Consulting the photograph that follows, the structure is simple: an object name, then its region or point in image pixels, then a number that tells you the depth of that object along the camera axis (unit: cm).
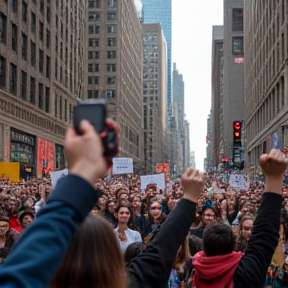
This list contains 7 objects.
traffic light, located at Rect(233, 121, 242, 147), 4794
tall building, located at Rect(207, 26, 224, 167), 19200
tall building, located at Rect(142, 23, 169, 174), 16045
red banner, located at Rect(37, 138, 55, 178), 4674
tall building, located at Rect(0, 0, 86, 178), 3828
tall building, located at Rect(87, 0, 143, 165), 9544
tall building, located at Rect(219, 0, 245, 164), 12975
